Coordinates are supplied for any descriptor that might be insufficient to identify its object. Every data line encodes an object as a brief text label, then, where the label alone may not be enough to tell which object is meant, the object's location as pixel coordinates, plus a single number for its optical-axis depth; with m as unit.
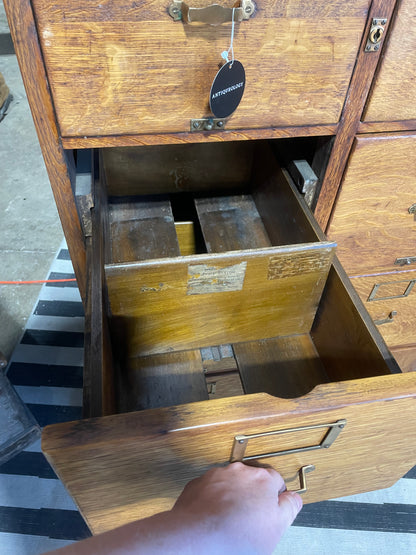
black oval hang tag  0.50
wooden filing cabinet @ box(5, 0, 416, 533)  0.44
